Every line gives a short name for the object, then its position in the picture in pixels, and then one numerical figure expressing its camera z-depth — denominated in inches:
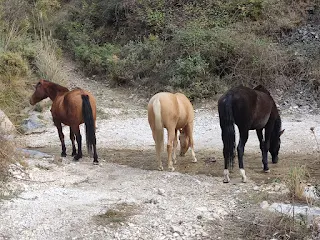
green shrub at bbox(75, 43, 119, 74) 601.6
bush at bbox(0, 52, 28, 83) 516.1
